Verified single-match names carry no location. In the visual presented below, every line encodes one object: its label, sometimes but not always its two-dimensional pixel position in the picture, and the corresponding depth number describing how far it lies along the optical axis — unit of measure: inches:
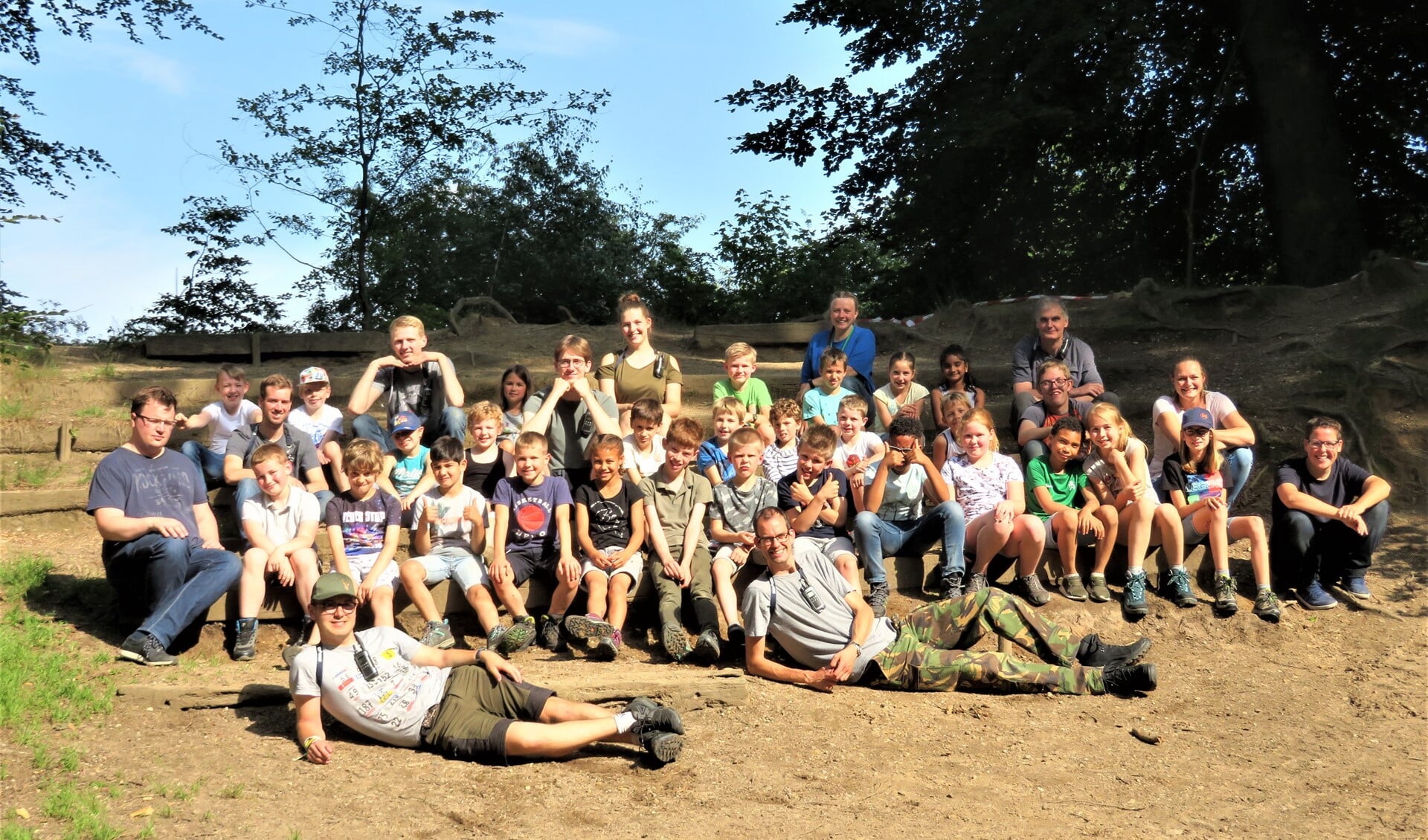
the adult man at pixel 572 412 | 255.8
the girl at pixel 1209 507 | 249.4
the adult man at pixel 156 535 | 212.2
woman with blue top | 302.4
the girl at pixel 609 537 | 225.3
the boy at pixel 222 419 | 256.2
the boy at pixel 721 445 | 251.1
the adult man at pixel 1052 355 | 287.0
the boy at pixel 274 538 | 217.8
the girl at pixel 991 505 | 240.8
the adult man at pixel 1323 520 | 254.1
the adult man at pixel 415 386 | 262.4
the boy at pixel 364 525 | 219.6
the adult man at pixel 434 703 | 176.7
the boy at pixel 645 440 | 247.1
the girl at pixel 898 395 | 290.0
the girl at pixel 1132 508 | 247.1
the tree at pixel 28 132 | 426.6
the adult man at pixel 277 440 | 246.1
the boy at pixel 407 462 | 243.4
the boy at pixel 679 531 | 229.6
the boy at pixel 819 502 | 236.1
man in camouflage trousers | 213.6
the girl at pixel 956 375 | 292.8
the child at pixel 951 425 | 261.6
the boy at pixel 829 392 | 280.8
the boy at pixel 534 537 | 223.9
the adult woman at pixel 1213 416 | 262.2
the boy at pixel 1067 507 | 247.1
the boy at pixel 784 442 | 259.1
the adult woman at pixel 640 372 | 277.3
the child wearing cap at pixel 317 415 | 256.5
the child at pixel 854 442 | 255.6
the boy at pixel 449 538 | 221.3
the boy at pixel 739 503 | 235.8
